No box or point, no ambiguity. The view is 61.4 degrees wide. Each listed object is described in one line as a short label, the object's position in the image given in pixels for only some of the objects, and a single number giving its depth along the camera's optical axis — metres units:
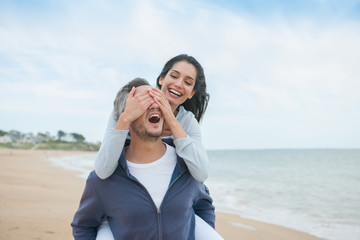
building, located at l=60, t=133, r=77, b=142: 109.06
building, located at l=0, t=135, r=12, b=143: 83.31
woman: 1.99
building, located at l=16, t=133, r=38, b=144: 89.70
